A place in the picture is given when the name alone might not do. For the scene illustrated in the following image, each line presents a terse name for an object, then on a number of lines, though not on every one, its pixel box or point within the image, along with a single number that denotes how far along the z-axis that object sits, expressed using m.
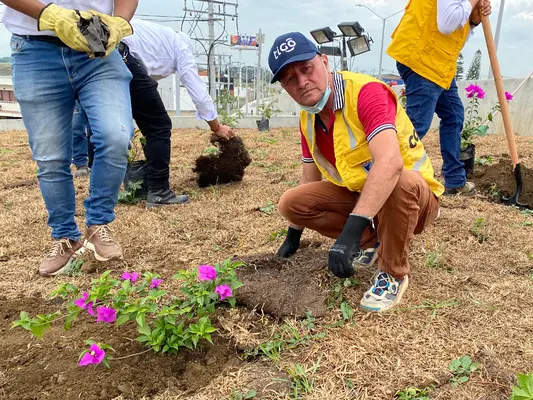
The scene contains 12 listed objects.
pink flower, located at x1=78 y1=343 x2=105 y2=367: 1.40
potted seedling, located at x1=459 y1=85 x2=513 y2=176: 4.25
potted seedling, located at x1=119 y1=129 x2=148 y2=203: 3.85
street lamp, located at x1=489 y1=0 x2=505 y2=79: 11.82
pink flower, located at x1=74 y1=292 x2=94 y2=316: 1.51
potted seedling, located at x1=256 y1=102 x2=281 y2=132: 11.41
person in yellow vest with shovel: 3.07
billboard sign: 33.09
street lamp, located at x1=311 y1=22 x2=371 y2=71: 9.52
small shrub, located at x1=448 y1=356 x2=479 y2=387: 1.47
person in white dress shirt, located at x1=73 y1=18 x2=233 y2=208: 3.51
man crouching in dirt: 1.64
